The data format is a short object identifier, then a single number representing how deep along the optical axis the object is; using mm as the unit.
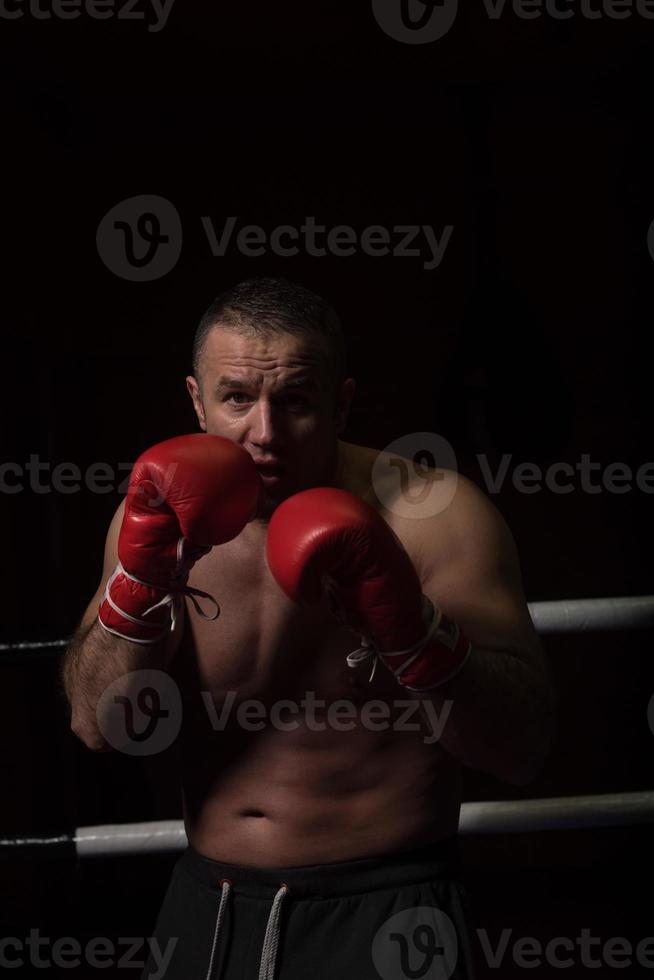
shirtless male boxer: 3110
